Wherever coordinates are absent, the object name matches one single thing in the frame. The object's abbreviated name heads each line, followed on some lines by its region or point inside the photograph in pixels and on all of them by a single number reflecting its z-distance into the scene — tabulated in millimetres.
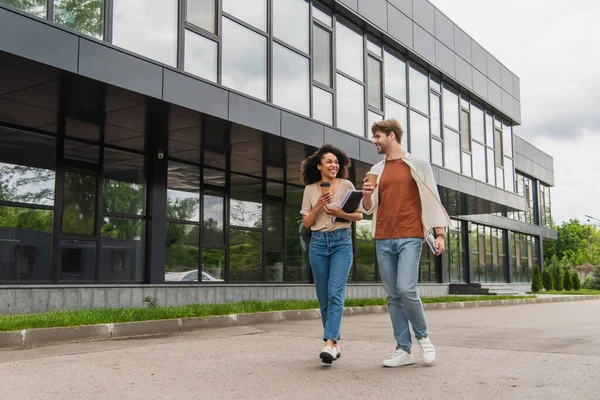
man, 5203
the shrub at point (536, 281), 31578
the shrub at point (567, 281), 36031
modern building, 10789
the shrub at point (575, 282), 36406
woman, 5438
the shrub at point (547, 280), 34138
